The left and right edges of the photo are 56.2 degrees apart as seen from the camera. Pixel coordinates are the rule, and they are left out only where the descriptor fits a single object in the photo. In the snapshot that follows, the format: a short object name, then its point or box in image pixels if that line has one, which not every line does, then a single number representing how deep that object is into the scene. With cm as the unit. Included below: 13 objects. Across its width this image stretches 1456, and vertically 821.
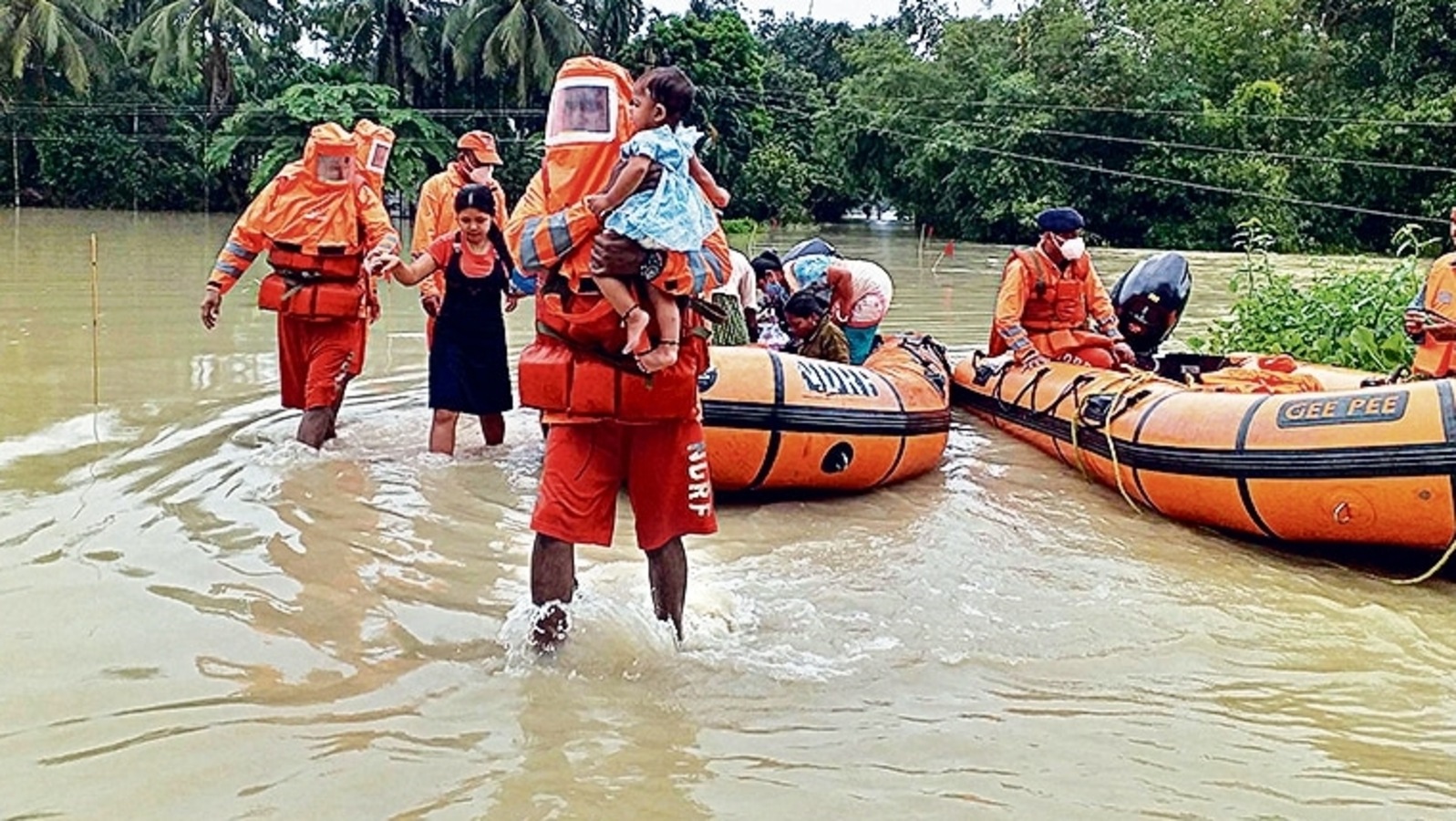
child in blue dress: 338
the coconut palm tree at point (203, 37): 2997
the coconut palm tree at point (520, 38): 3052
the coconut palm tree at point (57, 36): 2981
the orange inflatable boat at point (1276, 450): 480
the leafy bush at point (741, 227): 3208
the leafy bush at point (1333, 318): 813
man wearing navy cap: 715
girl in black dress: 598
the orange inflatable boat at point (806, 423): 562
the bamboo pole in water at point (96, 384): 701
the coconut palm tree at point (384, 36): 3159
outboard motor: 834
